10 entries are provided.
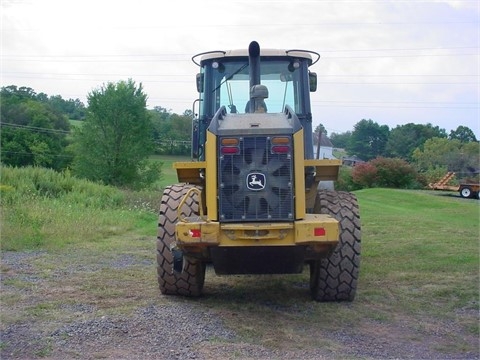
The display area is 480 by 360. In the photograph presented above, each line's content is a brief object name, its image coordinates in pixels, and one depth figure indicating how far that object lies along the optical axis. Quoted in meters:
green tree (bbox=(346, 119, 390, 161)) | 59.72
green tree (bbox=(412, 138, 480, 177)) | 51.00
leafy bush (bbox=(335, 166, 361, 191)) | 45.07
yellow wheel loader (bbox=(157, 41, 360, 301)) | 6.38
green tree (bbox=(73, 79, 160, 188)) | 51.31
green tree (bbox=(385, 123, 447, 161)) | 62.06
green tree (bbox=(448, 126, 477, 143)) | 72.69
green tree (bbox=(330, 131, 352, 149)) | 63.74
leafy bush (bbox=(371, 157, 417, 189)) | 45.03
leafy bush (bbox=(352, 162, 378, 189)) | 44.47
